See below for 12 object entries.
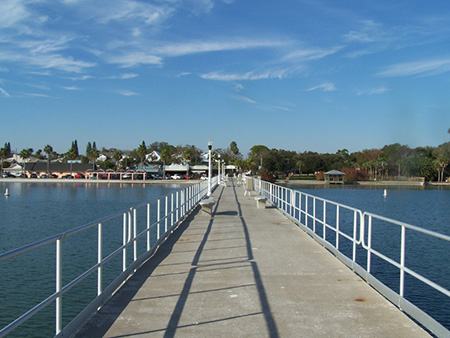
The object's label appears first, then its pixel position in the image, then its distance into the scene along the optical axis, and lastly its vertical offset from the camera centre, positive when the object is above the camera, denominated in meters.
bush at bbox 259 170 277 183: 91.06 -1.50
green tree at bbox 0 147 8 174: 130.05 +3.93
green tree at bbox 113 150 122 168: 141.38 +3.93
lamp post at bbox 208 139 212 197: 27.76 +1.57
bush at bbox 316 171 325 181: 112.44 -1.39
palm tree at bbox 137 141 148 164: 135.50 +5.62
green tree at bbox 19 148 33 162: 129.25 +4.16
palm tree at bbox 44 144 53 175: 125.81 +5.22
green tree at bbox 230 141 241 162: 167.75 +7.68
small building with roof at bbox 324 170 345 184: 102.76 -1.52
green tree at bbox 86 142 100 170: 146.00 +4.63
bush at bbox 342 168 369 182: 107.69 -1.01
